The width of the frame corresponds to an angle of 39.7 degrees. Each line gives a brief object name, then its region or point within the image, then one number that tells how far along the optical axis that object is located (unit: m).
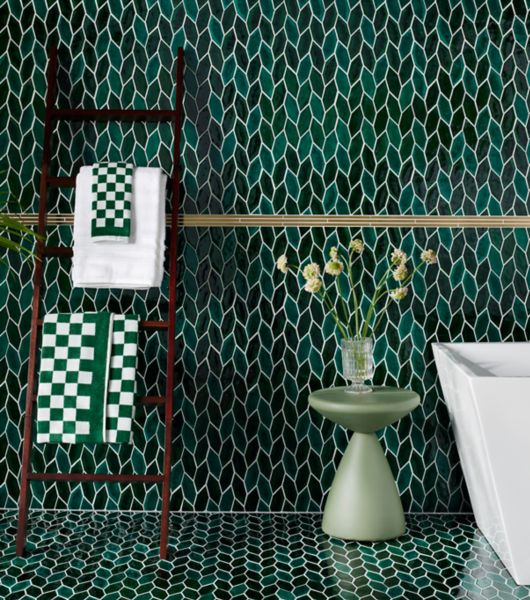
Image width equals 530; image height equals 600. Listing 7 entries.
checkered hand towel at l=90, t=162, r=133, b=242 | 3.18
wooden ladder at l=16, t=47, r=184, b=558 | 3.06
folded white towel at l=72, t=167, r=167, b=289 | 3.21
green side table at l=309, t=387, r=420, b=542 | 3.01
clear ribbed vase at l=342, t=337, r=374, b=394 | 3.23
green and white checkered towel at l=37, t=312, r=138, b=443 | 3.05
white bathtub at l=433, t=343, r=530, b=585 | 2.54
